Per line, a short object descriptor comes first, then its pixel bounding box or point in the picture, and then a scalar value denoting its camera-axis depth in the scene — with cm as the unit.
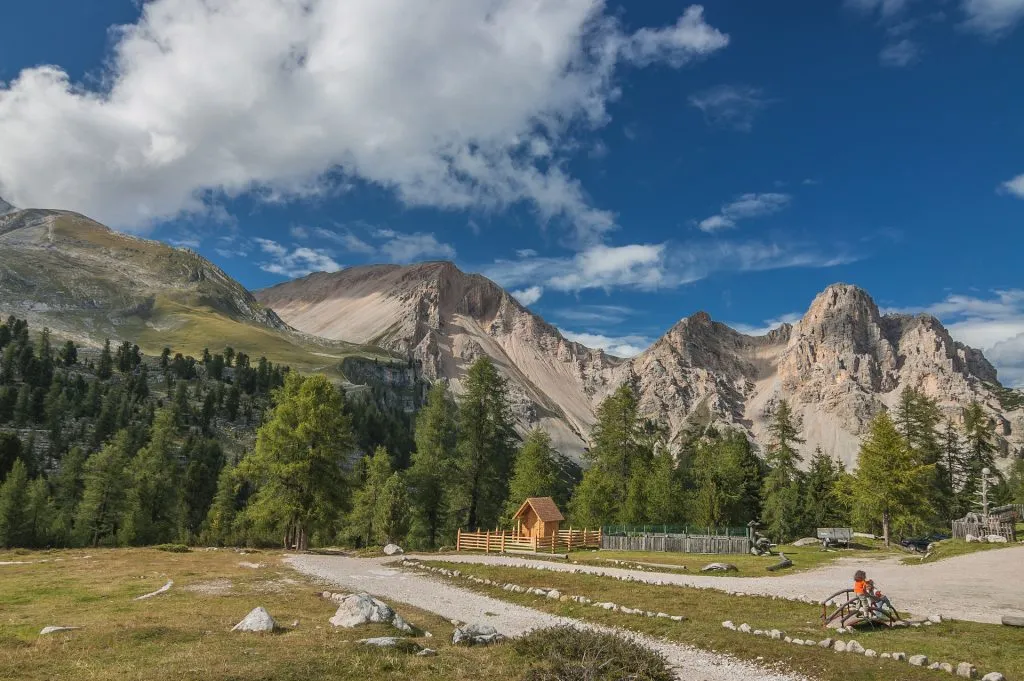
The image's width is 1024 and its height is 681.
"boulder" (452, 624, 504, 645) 1531
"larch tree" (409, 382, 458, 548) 6019
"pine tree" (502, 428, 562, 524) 6141
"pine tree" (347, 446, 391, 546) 7438
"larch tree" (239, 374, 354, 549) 4750
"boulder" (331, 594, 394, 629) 1619
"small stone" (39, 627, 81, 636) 1478
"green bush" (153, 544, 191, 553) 4354
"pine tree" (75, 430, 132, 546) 6512
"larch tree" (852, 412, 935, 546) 5028
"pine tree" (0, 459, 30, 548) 6353
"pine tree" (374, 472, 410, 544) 6925
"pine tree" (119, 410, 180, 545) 6762
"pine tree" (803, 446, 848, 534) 7569
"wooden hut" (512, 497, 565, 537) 5134
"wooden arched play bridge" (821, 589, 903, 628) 1709
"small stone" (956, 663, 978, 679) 1260
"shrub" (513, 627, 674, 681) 1098
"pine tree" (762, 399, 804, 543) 6988
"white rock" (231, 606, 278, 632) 1538
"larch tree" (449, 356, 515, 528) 5959
